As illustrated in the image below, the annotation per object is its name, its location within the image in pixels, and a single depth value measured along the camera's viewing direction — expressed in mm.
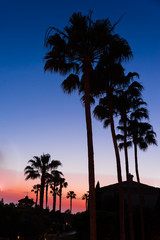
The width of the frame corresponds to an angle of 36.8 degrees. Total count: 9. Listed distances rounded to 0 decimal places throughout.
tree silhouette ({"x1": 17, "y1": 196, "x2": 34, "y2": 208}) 118406
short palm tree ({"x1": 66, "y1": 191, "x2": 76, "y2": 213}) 118694
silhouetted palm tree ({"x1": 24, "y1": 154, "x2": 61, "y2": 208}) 34156
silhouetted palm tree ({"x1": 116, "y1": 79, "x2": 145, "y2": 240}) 19484
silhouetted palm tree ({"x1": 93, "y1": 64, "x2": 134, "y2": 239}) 12836
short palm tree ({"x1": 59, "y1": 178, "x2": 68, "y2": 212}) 92419
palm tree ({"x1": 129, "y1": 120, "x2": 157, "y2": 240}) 26112
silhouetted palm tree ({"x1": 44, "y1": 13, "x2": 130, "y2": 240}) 11609
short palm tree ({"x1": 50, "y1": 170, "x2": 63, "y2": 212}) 34719
